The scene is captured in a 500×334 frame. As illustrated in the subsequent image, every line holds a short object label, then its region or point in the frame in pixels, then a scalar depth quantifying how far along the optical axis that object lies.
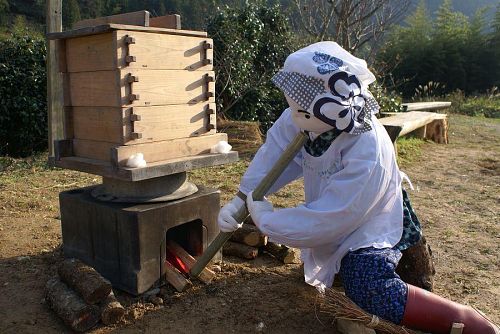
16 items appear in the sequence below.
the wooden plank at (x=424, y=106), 10.93
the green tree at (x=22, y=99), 7.64
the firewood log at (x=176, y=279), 2.87
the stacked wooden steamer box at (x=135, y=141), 2.65
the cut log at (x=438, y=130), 9.27
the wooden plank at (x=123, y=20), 2.78
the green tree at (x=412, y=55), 20.56
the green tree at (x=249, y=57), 8.72
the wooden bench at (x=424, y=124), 7.64
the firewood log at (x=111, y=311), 2.52
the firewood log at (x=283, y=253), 3.35
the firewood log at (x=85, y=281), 2.54
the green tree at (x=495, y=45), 21.56
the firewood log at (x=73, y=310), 2.46
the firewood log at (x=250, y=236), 3.37
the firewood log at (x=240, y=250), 3.37
